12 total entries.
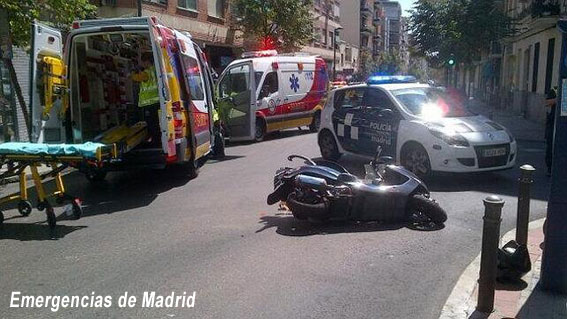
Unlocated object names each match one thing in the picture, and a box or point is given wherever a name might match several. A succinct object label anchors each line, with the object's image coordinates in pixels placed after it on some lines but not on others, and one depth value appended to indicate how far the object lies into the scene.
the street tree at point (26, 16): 9.27
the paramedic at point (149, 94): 8.05
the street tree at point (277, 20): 26.30
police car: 8.23
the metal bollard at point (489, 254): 3.72
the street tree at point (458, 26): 23.17
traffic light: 24.97
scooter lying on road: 6.01
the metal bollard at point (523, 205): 4.96
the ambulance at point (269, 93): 13.73
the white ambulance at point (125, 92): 7.76
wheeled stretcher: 5.97
